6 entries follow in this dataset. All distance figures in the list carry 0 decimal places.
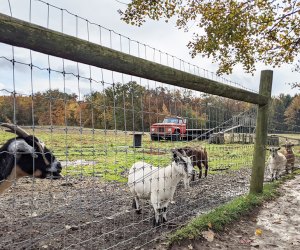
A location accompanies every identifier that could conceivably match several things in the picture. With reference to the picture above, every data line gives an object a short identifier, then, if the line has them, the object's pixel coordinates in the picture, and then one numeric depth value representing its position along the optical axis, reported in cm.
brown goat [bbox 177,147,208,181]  359
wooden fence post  392
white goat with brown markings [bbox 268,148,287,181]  603
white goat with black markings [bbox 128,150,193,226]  322
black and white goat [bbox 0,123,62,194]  245
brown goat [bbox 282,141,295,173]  697
